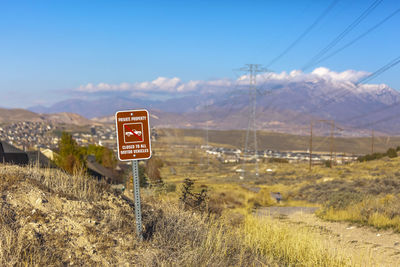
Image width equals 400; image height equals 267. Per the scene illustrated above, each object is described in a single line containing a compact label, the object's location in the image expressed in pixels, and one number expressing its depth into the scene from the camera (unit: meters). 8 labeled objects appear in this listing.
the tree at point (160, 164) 91.69
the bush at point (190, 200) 11.30
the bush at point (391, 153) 71.96
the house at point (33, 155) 44.78
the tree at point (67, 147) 67.01
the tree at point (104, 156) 96.19
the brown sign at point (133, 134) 7.12
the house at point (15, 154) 29.52
